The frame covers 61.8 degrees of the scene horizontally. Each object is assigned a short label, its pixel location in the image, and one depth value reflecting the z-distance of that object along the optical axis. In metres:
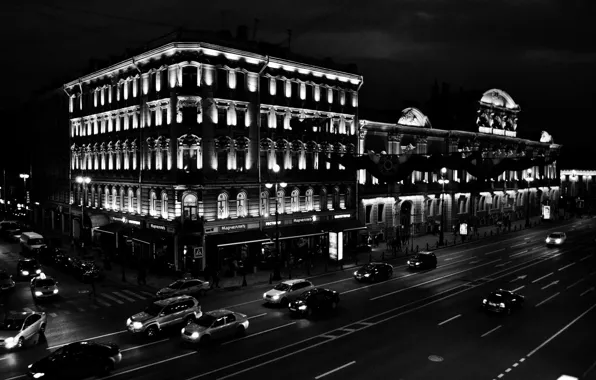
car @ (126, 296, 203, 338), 24.27
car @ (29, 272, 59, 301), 31.88
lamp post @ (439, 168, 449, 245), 57.59
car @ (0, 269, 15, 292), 34.22
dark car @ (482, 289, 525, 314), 27.64
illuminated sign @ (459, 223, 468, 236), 61.22
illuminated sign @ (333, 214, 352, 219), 53.41
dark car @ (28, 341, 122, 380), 18.52
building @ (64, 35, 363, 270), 41.72
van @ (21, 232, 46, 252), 49.54
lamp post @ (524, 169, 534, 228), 89.11
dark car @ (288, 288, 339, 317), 28.08
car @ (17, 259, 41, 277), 39.44
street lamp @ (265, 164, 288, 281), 38.78
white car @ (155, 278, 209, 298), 32.06
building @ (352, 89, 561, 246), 38.34
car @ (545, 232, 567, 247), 56.91
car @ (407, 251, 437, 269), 42.28
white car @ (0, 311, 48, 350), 22.50
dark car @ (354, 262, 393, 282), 37.53
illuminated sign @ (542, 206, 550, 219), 85.88
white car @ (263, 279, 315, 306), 30.17
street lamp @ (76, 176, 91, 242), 45.99
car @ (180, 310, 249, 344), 23.02
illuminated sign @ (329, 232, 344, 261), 45.59
